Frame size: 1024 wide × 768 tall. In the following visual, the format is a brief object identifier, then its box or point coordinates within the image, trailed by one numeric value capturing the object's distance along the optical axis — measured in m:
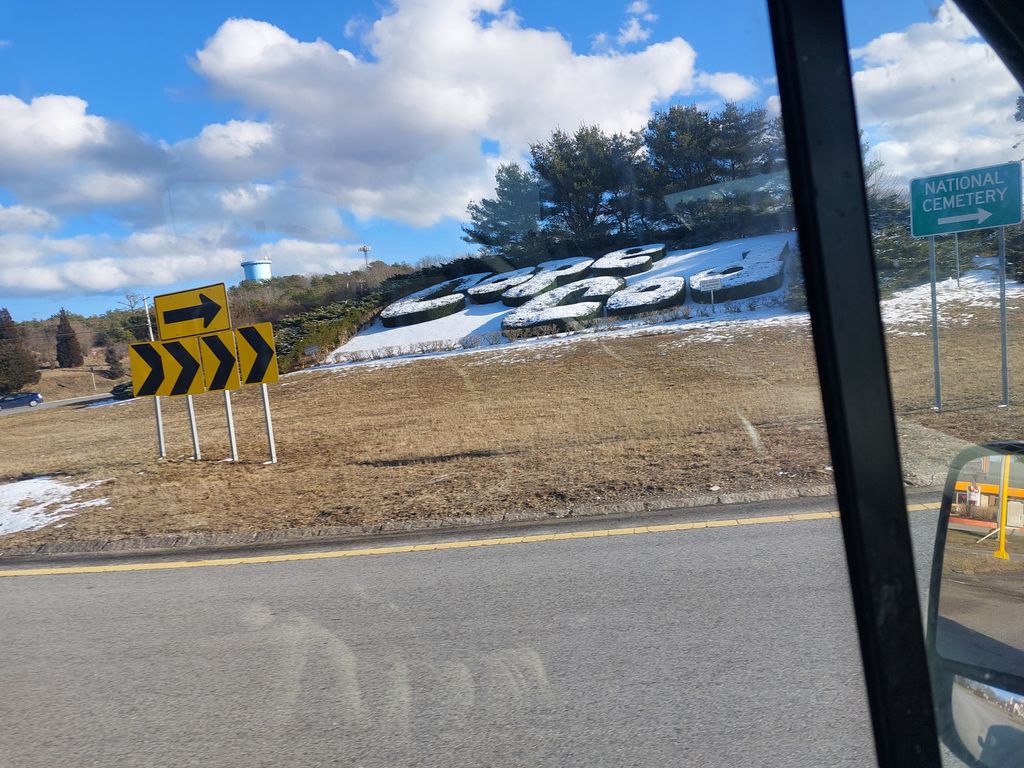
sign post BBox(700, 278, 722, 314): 17.81
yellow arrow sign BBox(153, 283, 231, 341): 11.21
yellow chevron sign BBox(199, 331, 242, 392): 11.24
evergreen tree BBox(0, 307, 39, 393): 44.78
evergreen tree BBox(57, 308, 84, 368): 46.66
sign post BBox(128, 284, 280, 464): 11.21
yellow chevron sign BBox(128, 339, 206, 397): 11.42
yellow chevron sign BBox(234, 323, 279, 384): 11.16
